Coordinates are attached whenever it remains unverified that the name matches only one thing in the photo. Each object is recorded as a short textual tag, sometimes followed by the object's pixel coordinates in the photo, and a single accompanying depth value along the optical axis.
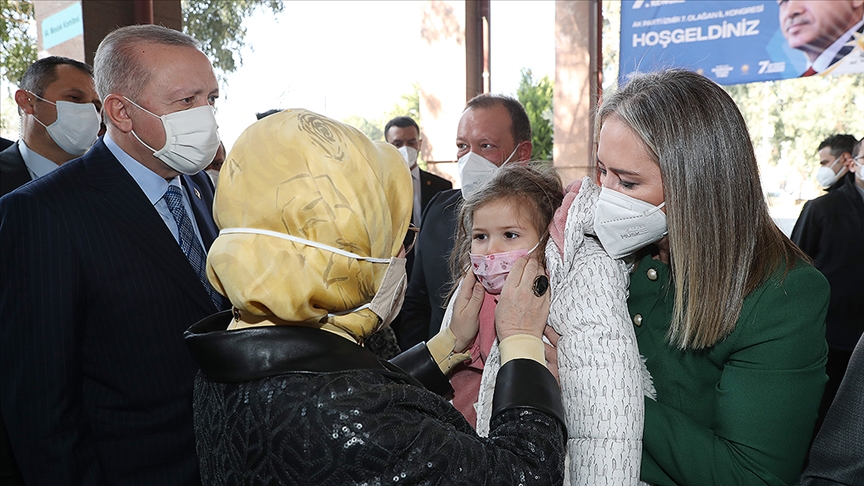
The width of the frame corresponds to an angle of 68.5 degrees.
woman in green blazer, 1.39
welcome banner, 4.86
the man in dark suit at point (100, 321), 1.71
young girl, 1.46
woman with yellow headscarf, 1.08
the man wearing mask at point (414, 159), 4.38
